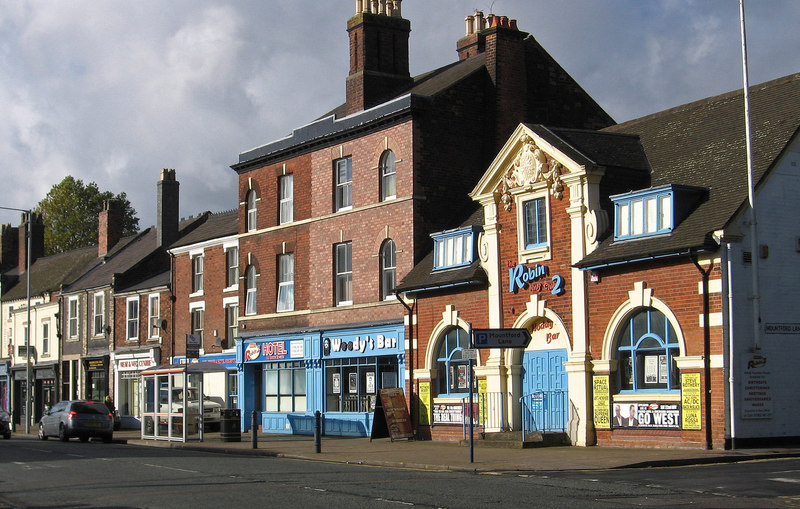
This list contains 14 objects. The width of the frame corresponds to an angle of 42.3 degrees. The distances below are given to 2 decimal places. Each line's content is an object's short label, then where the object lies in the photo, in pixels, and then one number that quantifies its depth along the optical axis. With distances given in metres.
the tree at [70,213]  73.69
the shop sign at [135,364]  48.44
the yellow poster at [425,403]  31.02
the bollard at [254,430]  29.83
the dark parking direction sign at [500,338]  21.67
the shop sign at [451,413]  29.48
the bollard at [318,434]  26.95
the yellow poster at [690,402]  22.80
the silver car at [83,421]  37.16
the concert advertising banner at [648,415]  23.41
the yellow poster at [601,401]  25.20
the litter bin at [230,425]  33.69
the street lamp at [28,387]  47.41
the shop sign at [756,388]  22.52
